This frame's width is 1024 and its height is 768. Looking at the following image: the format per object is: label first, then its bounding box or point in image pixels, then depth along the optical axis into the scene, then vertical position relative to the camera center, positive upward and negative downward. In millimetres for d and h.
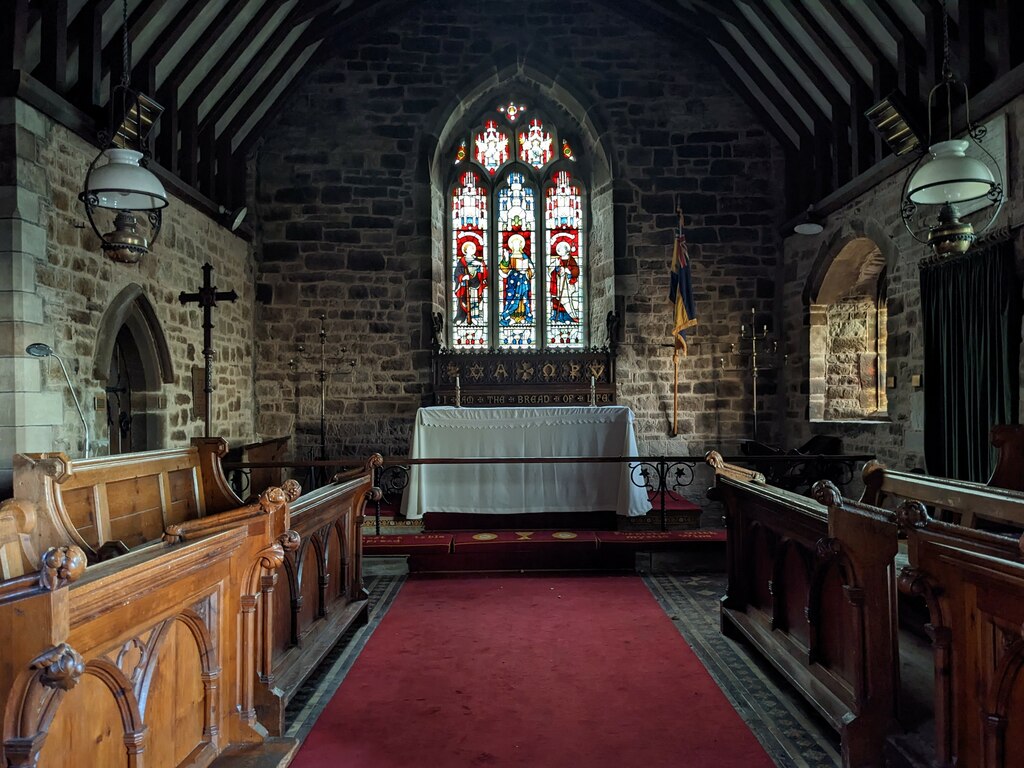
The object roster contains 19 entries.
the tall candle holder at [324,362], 8305 +366
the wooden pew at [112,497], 2455 -446
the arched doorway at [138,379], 5887 +148
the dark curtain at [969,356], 4703 +201
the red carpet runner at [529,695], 2523 -1308
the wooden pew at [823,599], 2297 -866
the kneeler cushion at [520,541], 5164 -1127
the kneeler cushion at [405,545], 5145 -1130
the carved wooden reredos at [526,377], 8078 +160
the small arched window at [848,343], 7711 +474
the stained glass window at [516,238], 8938 +1948
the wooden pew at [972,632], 1640 -620
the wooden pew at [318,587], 2900 -982
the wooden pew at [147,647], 1327 -624
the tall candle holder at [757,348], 8344 +463
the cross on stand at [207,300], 5172 +723
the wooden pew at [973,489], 2312 -410
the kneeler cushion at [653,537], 5188 -1130
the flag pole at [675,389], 8039 -10
